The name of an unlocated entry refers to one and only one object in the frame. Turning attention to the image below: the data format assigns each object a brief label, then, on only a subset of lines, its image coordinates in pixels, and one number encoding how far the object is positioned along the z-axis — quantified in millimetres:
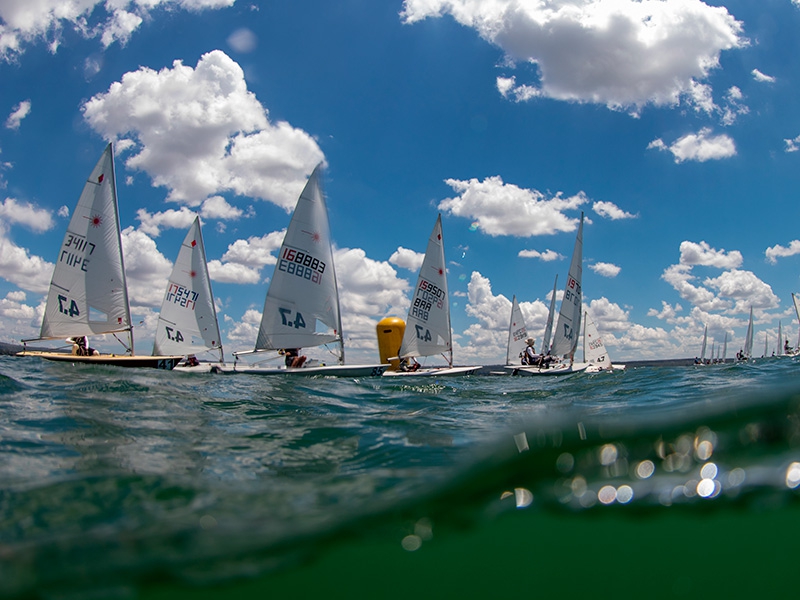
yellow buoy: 33812
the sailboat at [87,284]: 25172
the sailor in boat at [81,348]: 22406
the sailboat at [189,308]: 26375
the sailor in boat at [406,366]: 24138
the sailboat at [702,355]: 85919
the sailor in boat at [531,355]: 28459
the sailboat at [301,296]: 24000
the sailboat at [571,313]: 31266
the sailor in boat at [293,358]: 21589
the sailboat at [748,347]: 75875
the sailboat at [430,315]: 27672
